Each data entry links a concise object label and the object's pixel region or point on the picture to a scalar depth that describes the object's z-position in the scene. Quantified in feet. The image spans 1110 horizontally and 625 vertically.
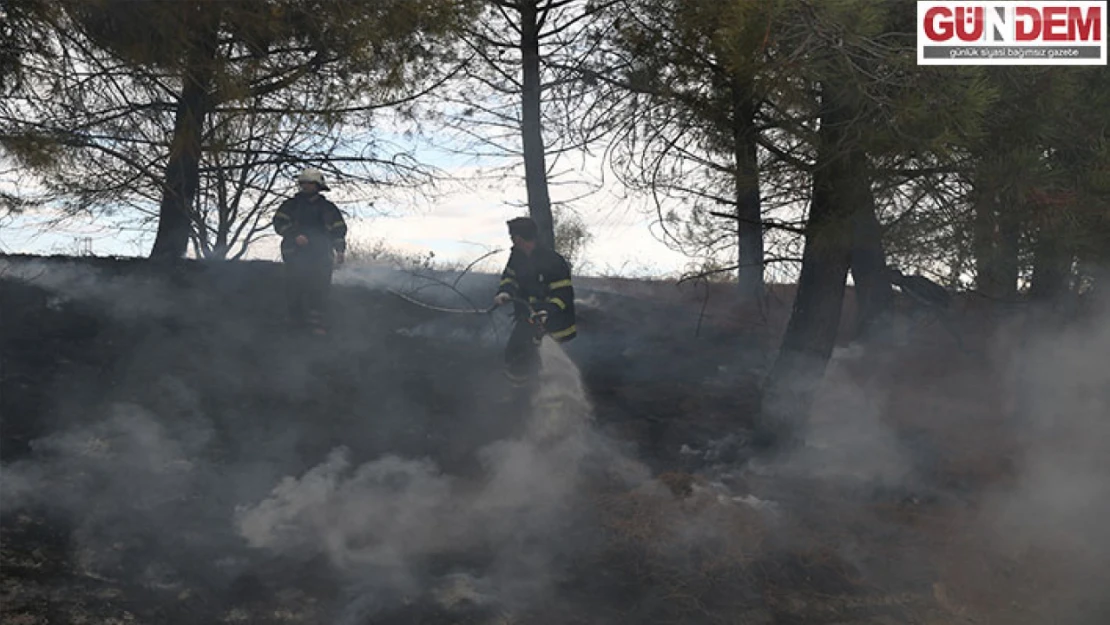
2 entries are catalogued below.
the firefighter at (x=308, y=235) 34.45
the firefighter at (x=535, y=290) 29.37
